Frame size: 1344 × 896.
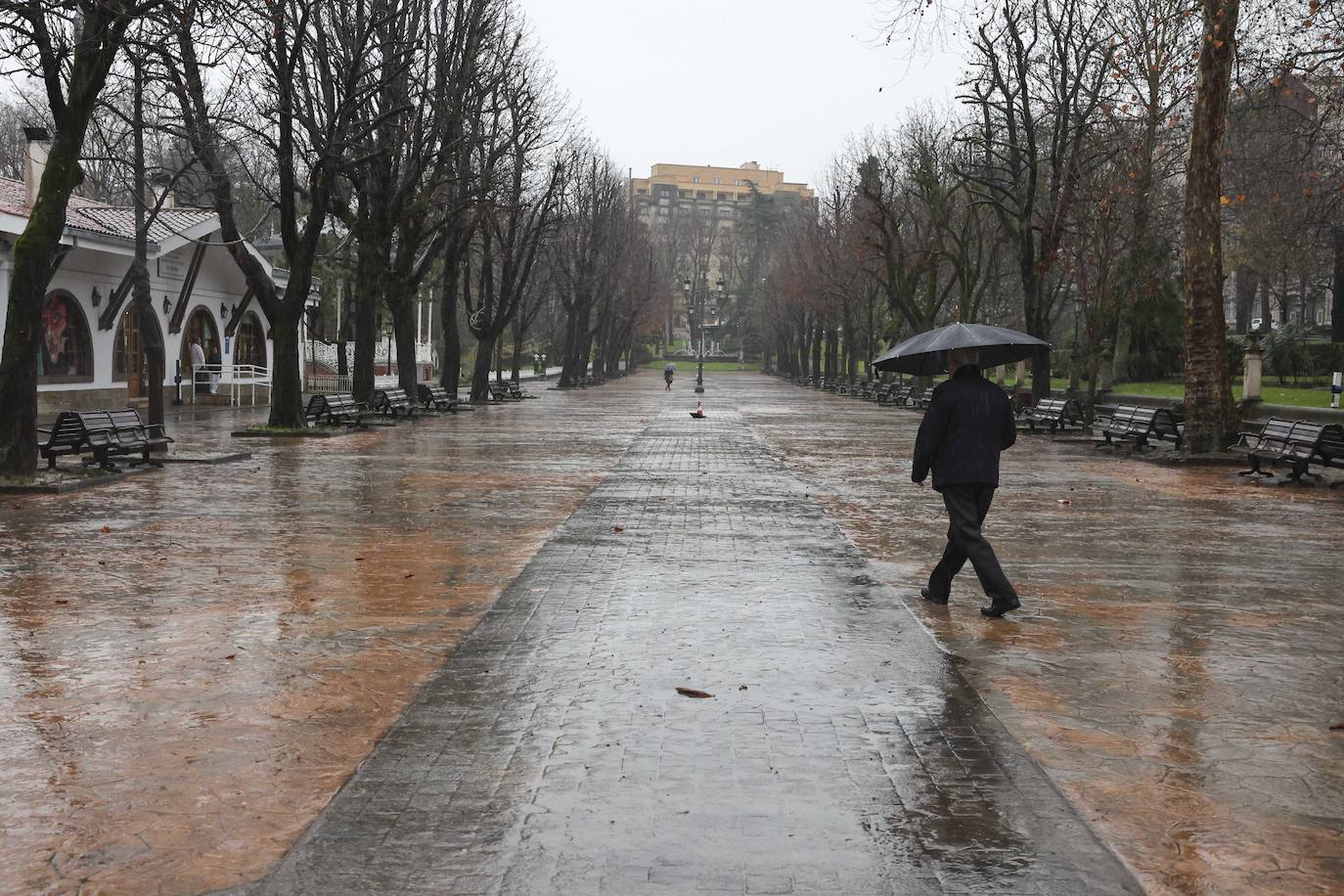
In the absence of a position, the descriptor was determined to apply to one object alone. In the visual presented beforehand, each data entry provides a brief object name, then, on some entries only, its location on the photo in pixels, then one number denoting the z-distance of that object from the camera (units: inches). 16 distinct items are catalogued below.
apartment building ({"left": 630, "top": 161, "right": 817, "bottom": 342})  5556.1
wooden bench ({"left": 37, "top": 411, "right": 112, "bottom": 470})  652.1
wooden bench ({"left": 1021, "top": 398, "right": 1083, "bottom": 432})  1138.0
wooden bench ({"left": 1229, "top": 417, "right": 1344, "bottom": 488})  676.7
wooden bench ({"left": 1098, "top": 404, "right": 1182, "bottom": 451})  920.3
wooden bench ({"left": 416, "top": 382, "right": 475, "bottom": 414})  1416.1
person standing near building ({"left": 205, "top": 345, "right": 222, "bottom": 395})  1456.4
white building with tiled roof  1159.0
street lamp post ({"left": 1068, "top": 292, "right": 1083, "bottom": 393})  1358.3
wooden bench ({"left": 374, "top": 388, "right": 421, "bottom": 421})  1233.4
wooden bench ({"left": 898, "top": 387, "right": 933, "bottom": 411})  1790.7
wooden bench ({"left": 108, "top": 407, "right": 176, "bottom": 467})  687.1
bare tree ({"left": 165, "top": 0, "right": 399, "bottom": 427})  850.1
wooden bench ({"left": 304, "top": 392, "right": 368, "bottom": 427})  1061.8
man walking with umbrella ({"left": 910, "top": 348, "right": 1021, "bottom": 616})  319.9
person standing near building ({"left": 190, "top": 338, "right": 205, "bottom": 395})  1422.2
